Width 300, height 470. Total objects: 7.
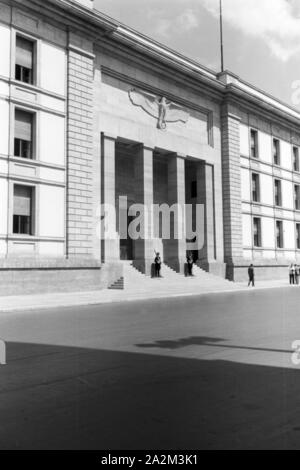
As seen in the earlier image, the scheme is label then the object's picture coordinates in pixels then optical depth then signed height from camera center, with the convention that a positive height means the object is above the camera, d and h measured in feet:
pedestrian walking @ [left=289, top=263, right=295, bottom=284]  110.20 -3.40
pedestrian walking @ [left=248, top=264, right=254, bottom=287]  100.89 -2.82
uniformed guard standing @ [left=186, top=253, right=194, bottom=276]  102.42 -1.02
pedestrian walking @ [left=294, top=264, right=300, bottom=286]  111.33 -3.82
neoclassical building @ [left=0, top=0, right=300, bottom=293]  75.36 +24.78
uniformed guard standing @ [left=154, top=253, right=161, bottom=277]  95.35 -0.78
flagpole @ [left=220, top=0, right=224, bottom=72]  129.11 +64.76
